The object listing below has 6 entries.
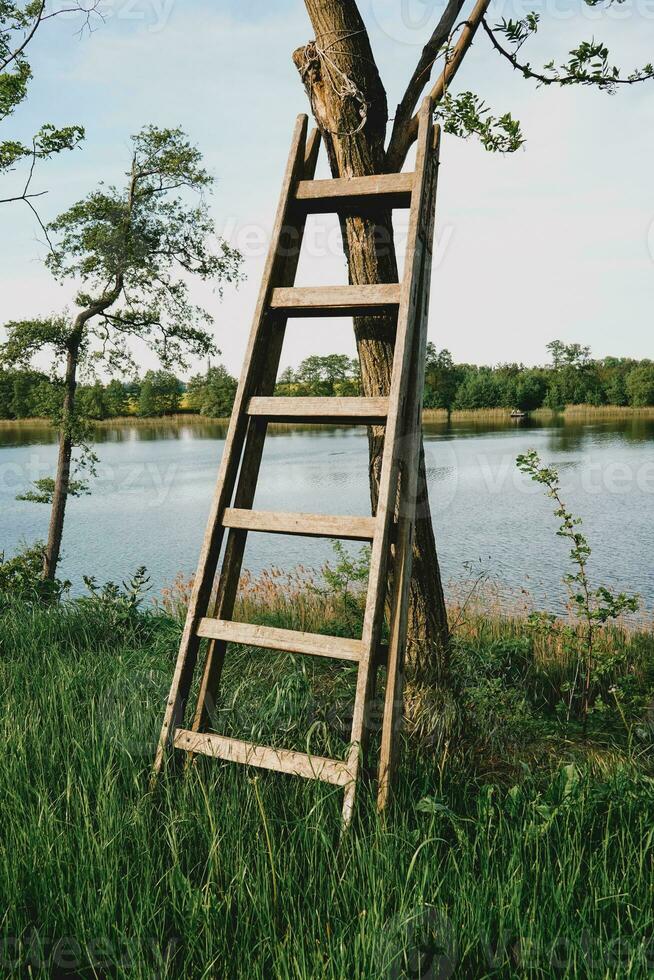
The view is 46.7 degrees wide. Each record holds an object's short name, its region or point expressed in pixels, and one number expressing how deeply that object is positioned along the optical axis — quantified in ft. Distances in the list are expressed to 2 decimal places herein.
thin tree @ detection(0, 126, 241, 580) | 31.86
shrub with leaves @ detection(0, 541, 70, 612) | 21.66
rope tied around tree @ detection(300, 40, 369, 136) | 13.19
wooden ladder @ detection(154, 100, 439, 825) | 9.75
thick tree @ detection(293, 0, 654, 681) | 13.23
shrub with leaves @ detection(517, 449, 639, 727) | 16.97
